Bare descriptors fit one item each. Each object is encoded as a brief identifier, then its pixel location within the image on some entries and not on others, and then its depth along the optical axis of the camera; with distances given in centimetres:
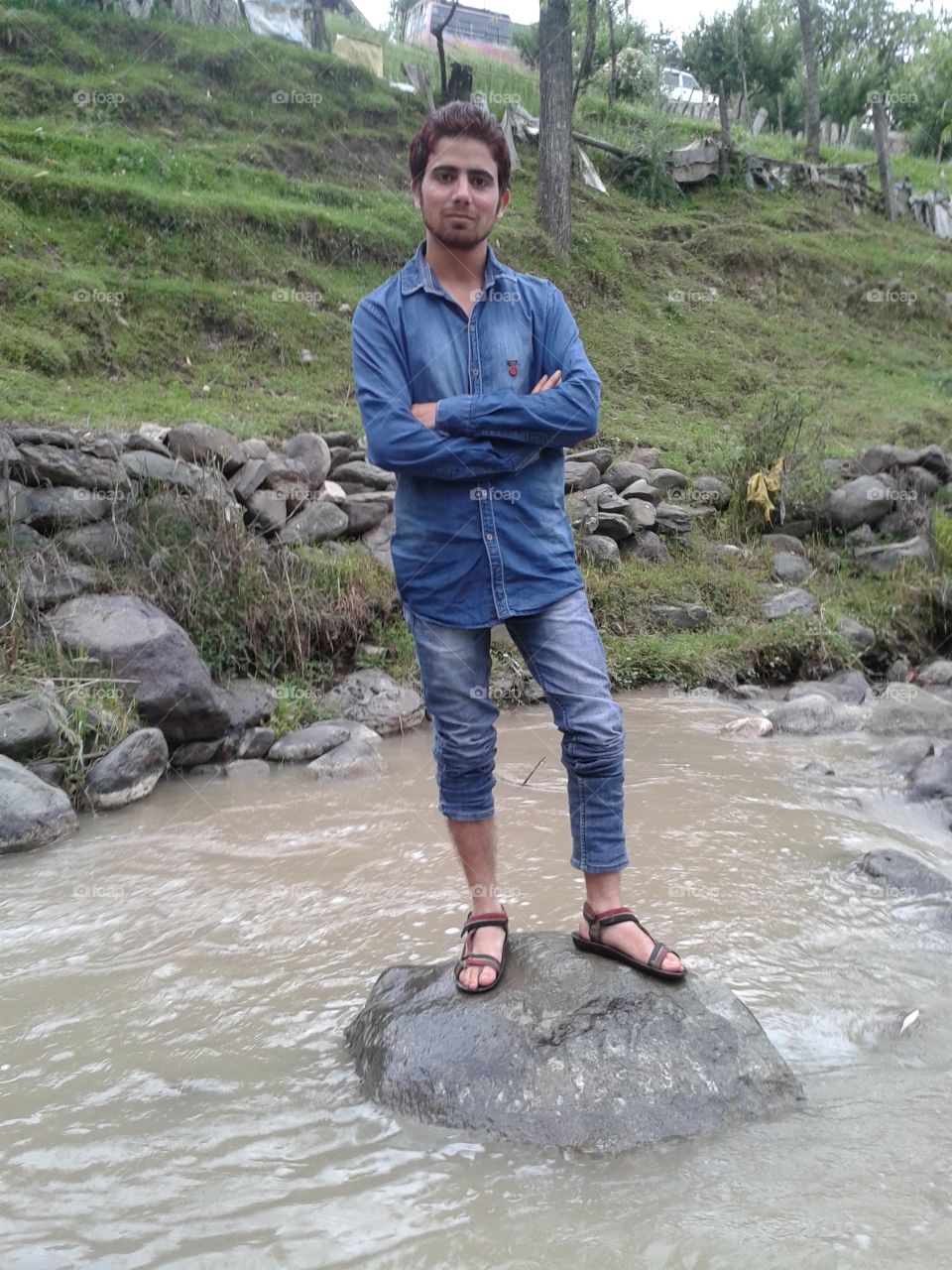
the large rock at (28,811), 405
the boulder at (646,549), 777
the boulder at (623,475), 834
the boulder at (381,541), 674
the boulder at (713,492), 856
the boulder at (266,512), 645
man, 235
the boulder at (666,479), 852
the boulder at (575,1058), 217
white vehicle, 2761
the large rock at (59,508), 569
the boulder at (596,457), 825
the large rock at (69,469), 575
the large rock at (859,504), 845
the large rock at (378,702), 577
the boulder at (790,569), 796
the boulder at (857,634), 714
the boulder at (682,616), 719
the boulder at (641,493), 815
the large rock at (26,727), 459
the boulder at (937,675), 691
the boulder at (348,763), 504
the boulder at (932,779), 470
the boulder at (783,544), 832
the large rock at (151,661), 510
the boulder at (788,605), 735
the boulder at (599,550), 739
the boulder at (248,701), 550
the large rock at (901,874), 349
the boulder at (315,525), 648
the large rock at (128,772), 462
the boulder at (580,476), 798
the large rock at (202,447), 647
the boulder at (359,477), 727
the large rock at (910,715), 574
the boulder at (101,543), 573
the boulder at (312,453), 702
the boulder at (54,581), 529
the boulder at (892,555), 796
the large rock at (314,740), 531
